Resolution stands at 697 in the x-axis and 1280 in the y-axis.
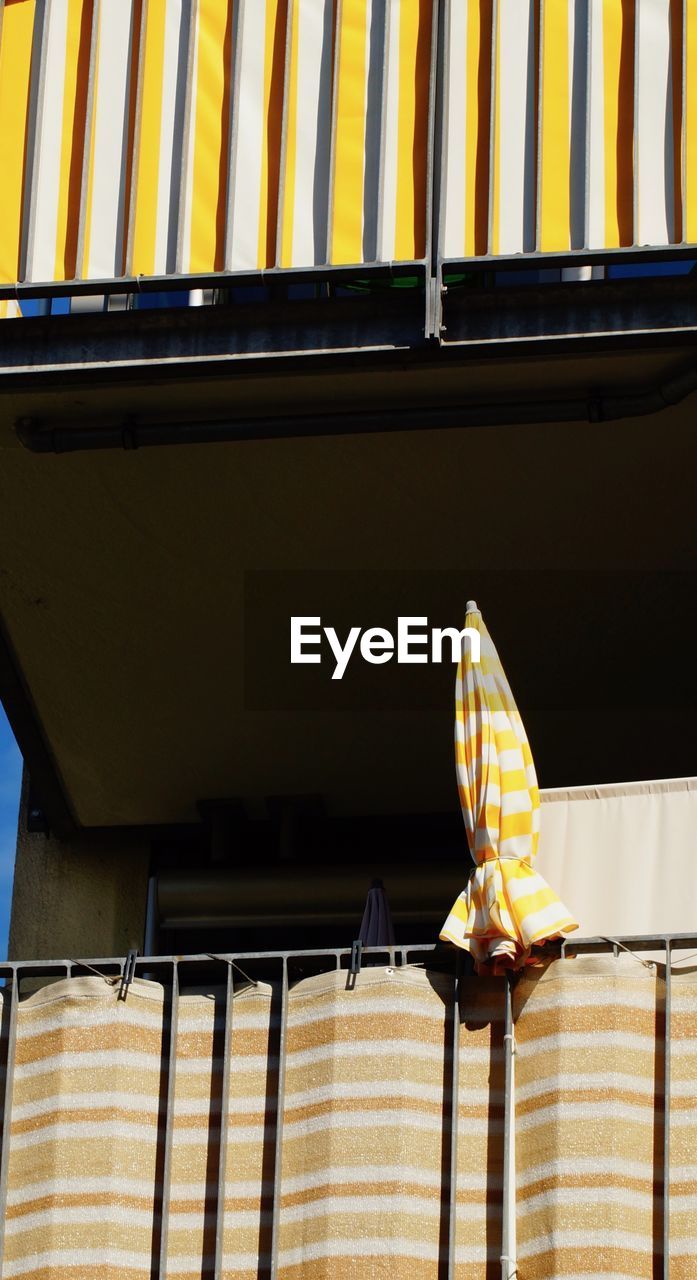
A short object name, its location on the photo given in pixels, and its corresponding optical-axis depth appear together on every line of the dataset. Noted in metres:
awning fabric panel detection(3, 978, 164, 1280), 10.63
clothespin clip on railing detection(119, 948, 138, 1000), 11.09
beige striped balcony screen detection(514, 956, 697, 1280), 10.19
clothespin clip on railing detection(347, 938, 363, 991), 10.91
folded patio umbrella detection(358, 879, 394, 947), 12.86
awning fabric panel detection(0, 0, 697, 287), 12.25
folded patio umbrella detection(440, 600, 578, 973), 10.76
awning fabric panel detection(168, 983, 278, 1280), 10.67
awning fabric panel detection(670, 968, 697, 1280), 10.23
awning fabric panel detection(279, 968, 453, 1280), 10.39
